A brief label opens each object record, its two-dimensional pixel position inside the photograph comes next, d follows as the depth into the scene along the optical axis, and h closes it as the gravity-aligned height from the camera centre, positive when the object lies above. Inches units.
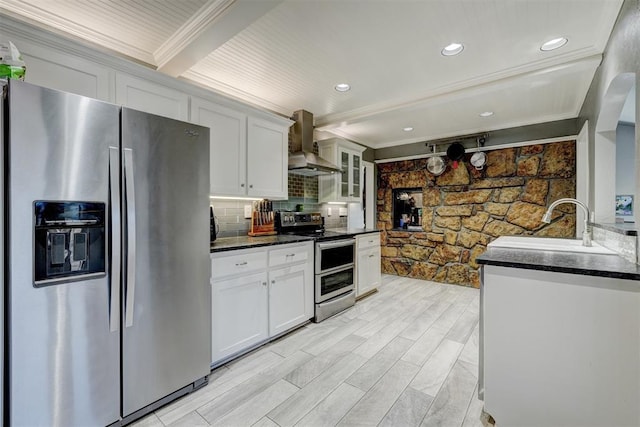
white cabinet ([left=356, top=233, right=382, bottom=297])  148.1 -28.0
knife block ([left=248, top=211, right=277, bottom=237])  123.2 -4.7
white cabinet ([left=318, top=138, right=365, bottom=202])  163.0 +24.6
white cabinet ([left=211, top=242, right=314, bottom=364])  84.4 -28.3
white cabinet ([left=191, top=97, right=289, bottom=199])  100.0 +24.9
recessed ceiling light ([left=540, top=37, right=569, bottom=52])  85.3 +52.8
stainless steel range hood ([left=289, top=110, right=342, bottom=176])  136.9 +34.6
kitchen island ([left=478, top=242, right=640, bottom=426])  48.1 -24.5
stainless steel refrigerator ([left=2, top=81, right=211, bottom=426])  49.2 -9.4
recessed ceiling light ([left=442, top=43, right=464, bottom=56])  89.0 +53.4
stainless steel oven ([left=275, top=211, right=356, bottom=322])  121.1 -23.1
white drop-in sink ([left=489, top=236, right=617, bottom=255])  73.6 -10.0
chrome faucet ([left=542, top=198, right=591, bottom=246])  78.9 -6.5
